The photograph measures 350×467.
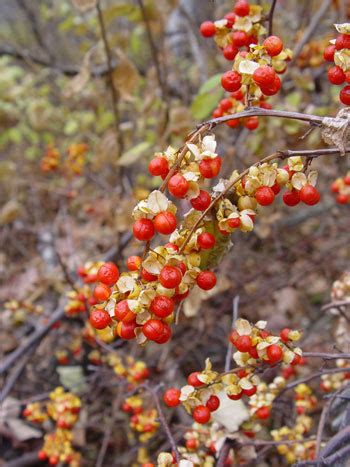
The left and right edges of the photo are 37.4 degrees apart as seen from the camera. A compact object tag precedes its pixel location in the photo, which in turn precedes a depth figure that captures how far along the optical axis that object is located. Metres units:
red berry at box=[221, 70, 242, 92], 0.20
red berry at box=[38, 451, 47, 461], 0.33
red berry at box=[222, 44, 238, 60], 0.23
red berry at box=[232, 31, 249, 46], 0.23
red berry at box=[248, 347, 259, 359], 0.20
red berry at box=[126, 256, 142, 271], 0.19
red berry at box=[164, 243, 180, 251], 0.18
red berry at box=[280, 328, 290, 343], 0.21
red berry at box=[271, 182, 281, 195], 0.18
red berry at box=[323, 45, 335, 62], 0.19
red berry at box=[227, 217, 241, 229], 0.18
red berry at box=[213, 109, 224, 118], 0.25
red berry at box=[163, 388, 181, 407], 0.22
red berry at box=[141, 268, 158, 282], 0.18
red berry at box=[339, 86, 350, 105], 0.19
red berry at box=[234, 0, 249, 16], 0.23
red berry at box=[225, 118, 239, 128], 0.24
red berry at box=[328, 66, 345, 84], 0.19
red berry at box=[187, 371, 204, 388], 0.21
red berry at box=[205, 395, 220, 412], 0.21
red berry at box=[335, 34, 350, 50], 0.18
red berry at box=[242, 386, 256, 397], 0.21
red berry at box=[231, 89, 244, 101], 0.23
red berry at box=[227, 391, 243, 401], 0.21
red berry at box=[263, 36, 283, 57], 0.19
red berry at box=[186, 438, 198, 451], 0.25
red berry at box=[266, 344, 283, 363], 0.20
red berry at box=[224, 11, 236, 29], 0.24
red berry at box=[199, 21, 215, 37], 0.25
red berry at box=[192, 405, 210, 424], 0.20
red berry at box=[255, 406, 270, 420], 0.24
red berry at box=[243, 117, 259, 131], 0.25
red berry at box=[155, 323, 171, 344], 0.18
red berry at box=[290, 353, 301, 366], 0.20
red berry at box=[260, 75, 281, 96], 0.18
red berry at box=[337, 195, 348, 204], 0.33
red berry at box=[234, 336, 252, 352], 0.20
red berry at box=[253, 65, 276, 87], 0.18
